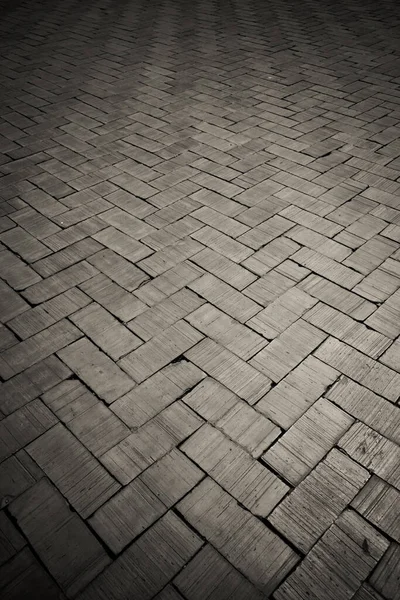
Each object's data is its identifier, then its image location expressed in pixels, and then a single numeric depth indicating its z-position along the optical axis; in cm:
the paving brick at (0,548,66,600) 152
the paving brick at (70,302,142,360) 228
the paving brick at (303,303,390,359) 229
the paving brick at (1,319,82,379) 222
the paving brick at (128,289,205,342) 237
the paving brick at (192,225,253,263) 282
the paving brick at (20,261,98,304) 257
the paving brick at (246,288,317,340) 238
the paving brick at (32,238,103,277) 275
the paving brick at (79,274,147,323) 247
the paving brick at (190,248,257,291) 265
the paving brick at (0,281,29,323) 246
